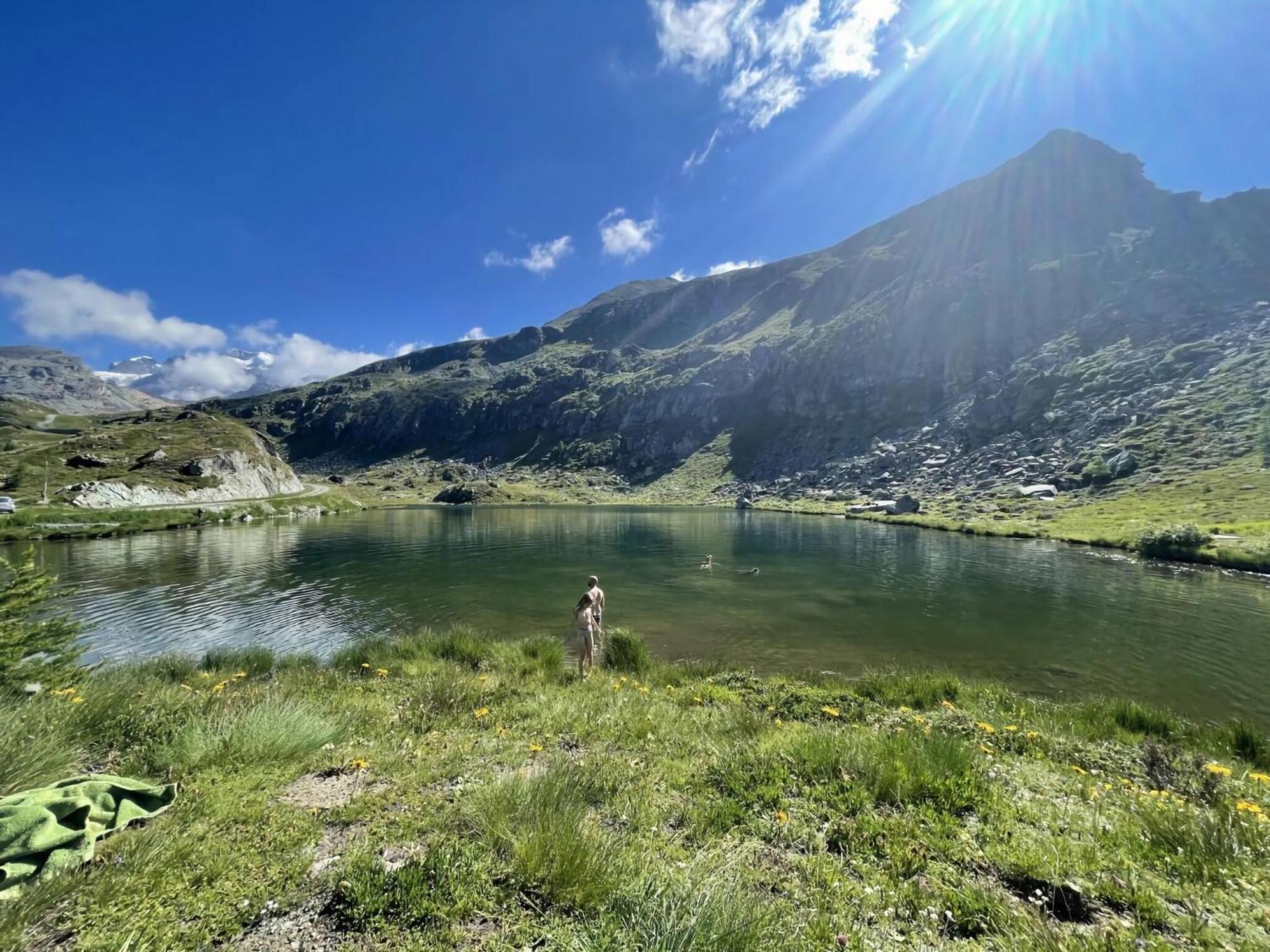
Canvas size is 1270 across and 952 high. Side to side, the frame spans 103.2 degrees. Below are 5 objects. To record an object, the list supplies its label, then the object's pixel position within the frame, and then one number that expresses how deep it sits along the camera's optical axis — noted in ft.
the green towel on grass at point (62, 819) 14.30
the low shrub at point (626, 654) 55.16
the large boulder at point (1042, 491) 296.92
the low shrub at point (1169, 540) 145.59
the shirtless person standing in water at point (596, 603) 56.59
